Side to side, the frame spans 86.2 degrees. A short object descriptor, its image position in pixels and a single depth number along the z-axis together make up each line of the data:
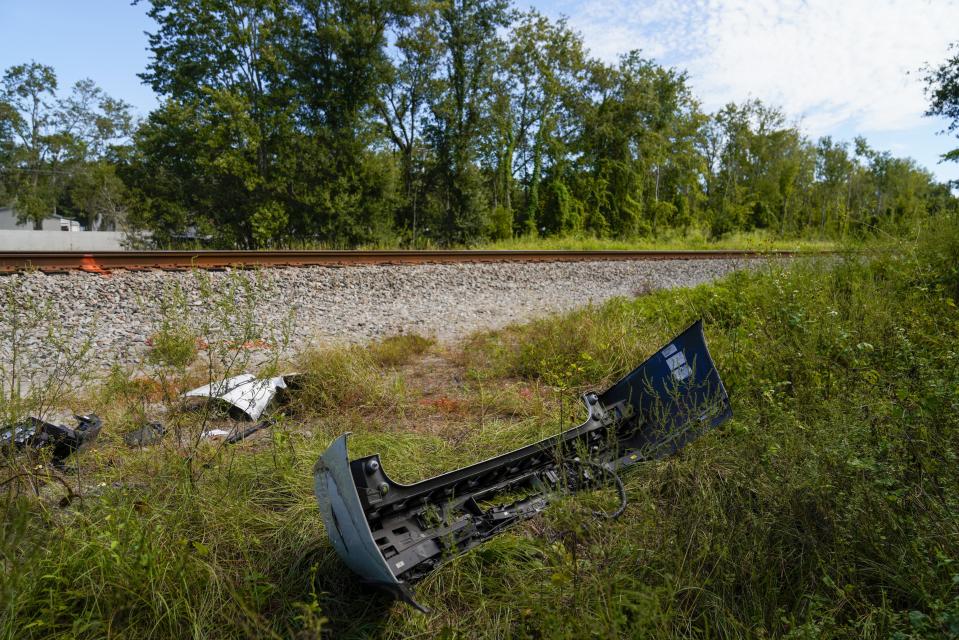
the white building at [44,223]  50.91
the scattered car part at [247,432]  4.08
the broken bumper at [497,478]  2.32
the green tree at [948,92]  14.28
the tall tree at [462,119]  22.47
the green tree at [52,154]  45.12
